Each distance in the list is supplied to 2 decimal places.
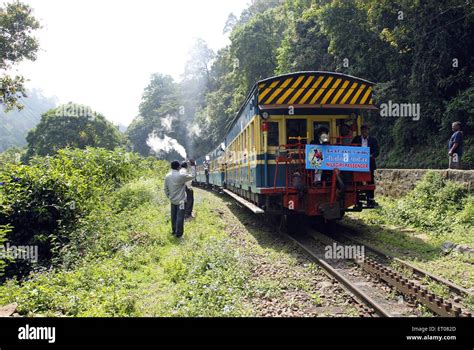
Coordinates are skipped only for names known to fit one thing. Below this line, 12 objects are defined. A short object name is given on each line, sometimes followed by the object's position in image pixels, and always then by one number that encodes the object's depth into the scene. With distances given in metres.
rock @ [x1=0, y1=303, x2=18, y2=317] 4.28
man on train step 8.44
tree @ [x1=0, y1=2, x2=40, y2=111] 18.42
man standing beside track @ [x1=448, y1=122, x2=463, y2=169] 9.61
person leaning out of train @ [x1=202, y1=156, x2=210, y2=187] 24.97
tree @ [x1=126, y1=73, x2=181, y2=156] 58.03
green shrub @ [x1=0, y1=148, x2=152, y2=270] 8.17
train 8.08
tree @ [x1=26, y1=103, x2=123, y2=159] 42.03
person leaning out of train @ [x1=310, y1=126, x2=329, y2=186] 8.07
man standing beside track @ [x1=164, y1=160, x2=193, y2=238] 8.66
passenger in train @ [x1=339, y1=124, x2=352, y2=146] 8.80
